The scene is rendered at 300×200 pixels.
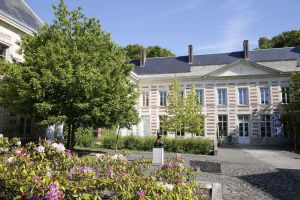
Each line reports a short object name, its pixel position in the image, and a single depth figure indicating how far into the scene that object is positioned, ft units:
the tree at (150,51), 154.10
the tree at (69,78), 36.78
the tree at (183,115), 82.64
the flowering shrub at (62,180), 12.19
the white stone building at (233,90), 93.15
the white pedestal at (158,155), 41.17
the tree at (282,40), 136.77
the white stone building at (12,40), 49.08
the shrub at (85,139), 72.64
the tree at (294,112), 71.36
